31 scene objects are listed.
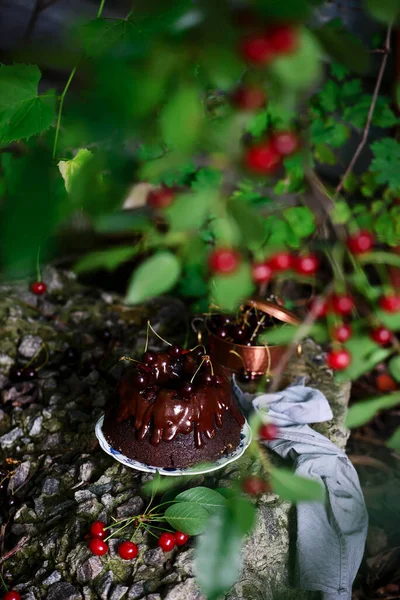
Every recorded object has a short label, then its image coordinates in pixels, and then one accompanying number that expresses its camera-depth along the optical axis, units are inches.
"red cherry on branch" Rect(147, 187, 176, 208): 32.8
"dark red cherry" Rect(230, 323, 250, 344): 84.2
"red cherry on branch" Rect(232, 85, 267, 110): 19.0
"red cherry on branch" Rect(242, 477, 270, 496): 22.2
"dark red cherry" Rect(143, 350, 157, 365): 68.2
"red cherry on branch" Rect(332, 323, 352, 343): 39.3
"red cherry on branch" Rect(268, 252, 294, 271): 43.3
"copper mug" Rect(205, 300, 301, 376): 82.7
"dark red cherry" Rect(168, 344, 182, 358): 71.6
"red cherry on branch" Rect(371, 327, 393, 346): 37.6
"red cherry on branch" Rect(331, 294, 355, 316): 41.9
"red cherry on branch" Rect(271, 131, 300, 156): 23.6
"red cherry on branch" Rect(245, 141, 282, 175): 20.6
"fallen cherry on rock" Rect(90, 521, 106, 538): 59.2
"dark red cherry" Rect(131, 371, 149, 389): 66.8
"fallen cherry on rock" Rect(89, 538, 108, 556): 58.1
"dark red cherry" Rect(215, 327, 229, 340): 83.9
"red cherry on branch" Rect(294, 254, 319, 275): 44.4
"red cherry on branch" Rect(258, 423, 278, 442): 31.7
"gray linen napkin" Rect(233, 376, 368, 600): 62.7
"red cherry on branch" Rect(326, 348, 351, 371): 42.1
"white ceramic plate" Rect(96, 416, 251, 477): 63.6
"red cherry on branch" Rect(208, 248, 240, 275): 21.9
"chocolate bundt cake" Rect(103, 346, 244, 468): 64.9
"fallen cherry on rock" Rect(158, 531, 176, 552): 58.2
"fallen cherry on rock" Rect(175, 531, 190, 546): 59.2
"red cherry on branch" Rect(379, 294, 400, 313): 33.4
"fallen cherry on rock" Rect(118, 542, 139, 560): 58.1
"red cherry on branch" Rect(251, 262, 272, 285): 43.3
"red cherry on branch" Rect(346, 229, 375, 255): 43.6
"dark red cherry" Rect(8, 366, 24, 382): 87.0
